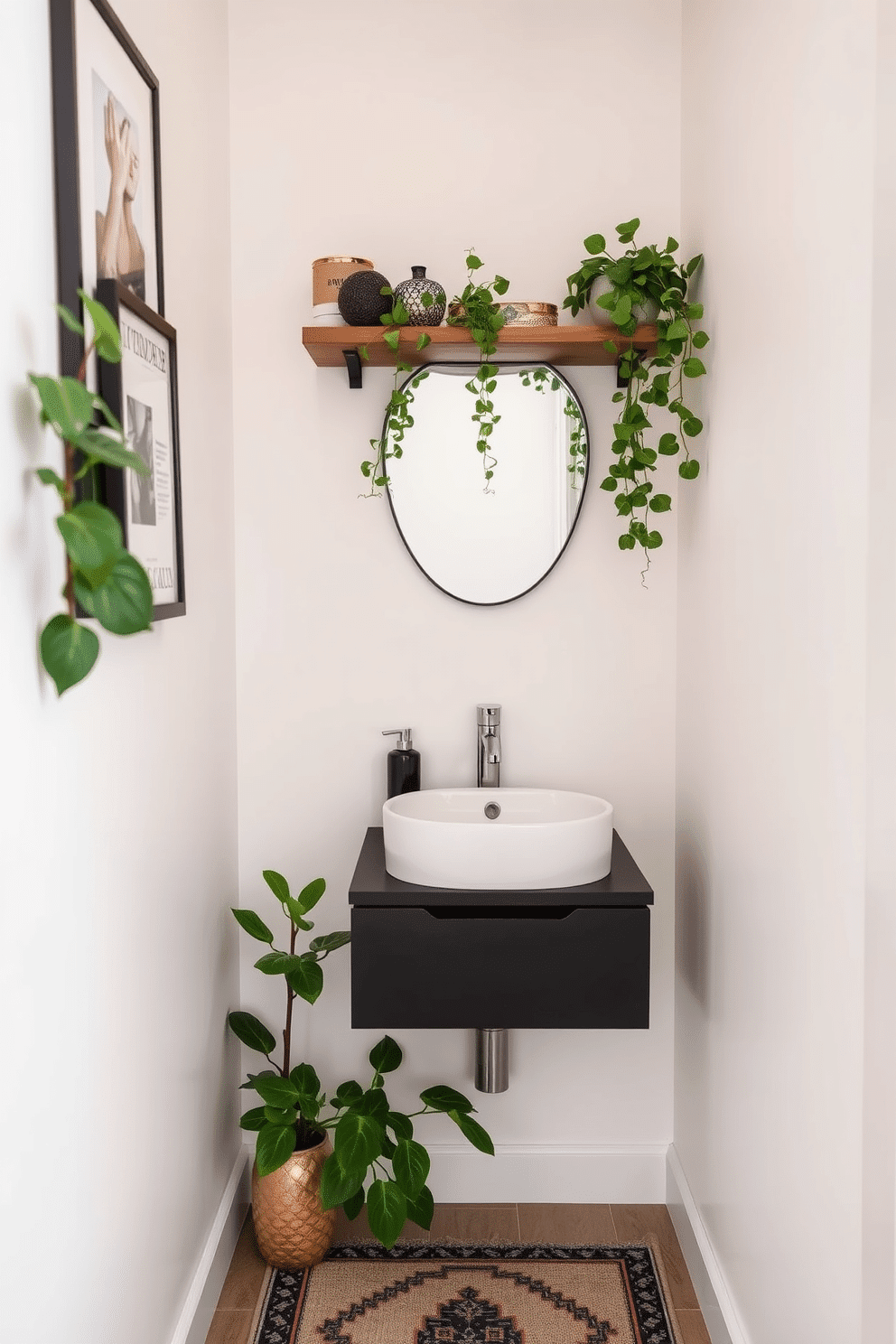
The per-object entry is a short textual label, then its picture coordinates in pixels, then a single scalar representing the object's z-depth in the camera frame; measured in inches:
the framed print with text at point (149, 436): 51.6
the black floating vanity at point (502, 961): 72.8
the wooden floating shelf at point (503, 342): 78.9
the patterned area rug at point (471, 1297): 74.4
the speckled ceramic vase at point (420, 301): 80.0
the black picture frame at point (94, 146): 46.2
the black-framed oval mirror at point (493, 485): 87.4
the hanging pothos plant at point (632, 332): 76.2
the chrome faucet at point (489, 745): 86.9
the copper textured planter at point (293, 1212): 79.4
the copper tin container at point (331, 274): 81.5
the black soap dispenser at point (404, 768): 87.0
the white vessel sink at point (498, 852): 72.7
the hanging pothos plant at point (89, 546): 41.1
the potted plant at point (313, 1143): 74.8
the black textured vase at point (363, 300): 79.8
